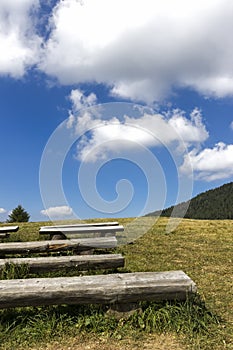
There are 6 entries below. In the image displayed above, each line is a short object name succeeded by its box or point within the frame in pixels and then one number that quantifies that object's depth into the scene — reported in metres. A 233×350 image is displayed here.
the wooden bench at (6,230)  11.62
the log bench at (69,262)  6.08
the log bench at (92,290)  4.25
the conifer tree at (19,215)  36.39
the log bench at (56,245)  7.69
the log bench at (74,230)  10.84
